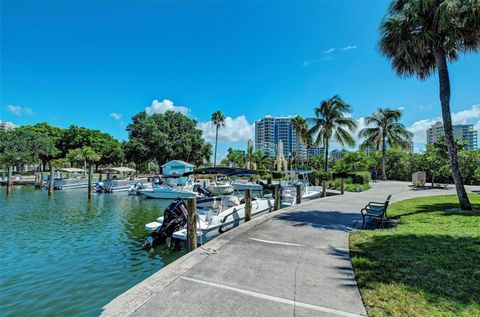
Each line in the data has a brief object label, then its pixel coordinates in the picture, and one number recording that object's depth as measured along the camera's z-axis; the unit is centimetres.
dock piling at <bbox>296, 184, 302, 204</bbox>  1530
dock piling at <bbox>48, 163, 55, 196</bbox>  2527
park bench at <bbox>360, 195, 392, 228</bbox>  846
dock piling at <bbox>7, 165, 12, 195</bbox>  2737
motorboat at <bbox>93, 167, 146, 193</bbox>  2959
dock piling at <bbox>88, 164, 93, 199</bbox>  2356
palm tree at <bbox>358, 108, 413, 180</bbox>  3484
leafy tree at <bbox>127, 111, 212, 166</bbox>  4806
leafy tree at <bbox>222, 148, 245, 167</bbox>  7312
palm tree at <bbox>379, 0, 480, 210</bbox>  936
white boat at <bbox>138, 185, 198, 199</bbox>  2300
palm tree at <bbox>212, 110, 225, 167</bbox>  5309
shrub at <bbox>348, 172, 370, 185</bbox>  2600
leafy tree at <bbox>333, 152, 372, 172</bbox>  3462
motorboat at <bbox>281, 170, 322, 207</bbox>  1600
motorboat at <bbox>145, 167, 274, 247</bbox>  915
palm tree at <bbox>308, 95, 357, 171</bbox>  2909
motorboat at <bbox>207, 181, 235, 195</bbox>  2019
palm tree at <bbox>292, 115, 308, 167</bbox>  3767
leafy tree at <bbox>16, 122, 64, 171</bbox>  4762
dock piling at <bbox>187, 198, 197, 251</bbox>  748
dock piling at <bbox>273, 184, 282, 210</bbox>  1318
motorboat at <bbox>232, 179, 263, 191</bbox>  2541
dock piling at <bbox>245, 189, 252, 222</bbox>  1054
